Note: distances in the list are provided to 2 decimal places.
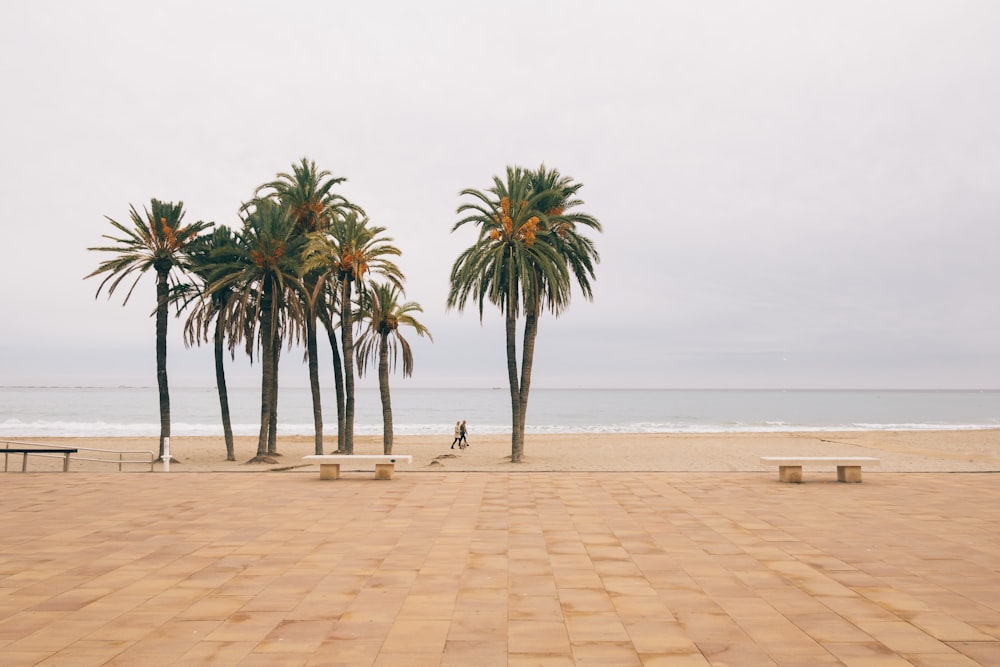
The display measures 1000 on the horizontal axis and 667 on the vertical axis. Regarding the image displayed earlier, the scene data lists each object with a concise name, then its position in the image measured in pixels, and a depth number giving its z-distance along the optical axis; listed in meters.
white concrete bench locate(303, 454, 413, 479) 15.92
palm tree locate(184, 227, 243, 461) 26.86
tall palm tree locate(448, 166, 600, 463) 25.83
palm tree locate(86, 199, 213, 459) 27.00
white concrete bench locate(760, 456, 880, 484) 15.34
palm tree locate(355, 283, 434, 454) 27.75
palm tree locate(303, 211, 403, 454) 25.34
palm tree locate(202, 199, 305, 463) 26.17
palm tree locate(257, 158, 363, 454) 28.06
